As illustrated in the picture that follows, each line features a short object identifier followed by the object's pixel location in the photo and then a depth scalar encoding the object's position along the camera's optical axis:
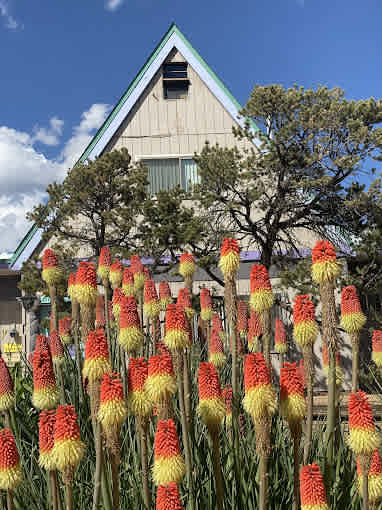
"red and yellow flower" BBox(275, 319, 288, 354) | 6.43
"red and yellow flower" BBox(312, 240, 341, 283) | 2.62
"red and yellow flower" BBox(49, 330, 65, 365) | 3.84
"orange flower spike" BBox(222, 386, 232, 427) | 3.08
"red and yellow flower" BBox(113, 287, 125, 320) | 4.03
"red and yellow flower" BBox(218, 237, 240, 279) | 3.06
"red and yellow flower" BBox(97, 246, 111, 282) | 4.57
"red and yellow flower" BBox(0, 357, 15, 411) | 2.73
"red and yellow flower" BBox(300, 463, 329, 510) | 1.83
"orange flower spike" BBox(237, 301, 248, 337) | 5.12
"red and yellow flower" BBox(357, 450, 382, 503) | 2.30
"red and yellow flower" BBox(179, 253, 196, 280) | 4.70
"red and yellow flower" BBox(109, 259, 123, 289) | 4.66
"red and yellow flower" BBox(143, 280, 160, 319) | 3.83
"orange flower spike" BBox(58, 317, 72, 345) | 5.61
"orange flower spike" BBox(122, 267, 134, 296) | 4.47
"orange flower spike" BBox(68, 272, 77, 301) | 3.76
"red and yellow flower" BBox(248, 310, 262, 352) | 5.16
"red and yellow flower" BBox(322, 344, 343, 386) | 3.20
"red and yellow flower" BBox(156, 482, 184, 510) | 1.52
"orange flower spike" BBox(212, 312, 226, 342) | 5.41
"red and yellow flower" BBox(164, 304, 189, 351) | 2.52
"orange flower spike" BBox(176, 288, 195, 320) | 3.53
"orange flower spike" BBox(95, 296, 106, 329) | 5.62
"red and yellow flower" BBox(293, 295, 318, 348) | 2.50
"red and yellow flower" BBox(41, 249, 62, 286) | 3.58
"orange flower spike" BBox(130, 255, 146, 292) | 4.70
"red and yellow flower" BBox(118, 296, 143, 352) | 2.62
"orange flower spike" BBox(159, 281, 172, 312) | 4.94
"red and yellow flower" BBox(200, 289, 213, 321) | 5.15
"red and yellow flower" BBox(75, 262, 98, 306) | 2.78
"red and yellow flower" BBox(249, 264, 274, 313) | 2.93
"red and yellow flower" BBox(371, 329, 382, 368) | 4.24
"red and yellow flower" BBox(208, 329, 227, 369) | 4.08
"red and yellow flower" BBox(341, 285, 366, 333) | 3.51
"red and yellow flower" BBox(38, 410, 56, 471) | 2.01
